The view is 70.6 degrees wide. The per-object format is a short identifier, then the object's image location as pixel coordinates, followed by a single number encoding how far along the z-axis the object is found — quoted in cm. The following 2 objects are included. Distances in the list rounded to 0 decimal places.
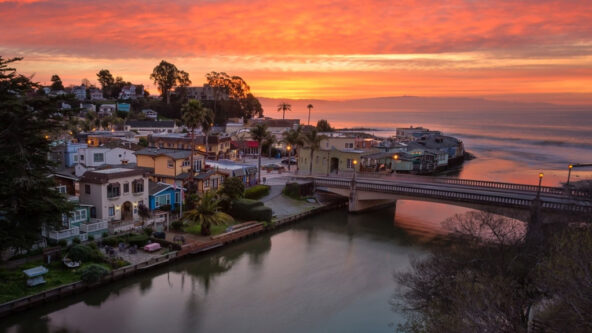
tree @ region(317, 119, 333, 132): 10836
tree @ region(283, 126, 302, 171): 5919
